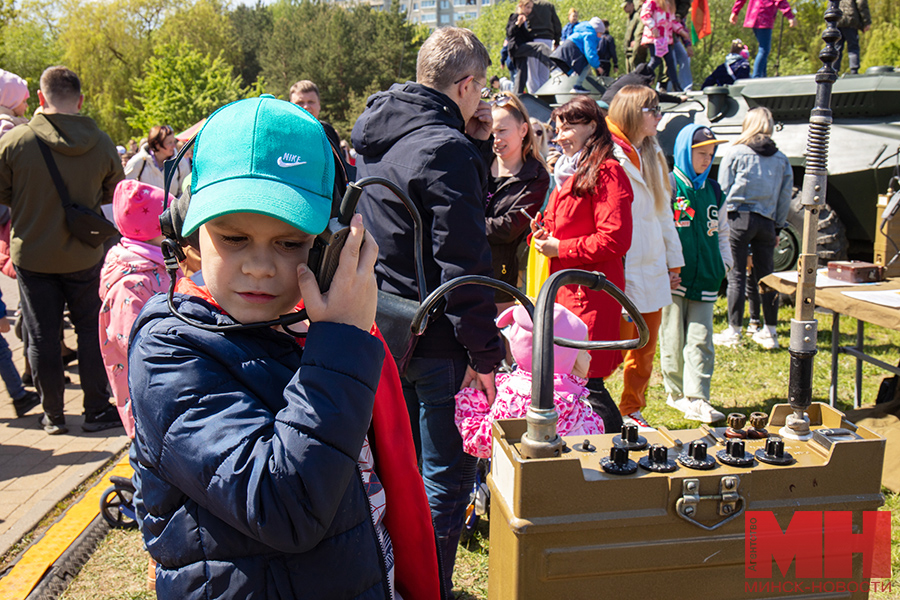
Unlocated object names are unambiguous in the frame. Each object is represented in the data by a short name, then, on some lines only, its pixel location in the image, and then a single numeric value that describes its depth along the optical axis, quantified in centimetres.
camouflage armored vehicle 761
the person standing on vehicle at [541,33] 1244
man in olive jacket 452
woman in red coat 369
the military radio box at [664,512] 124
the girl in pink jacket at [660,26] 1067
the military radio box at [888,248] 462
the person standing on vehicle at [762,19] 1078
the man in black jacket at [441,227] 258
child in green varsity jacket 486
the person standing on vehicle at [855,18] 960
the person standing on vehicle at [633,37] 1121
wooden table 387
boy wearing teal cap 109
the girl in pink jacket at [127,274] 336
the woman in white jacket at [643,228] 413
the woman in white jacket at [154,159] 622
